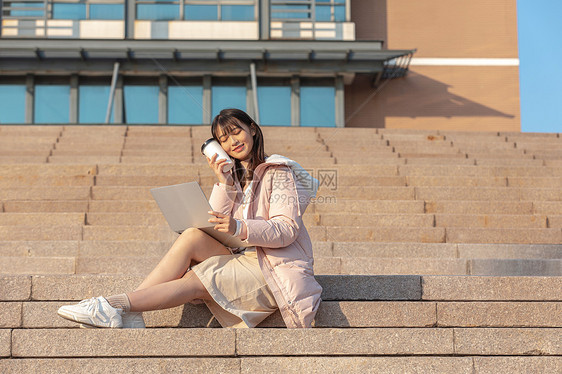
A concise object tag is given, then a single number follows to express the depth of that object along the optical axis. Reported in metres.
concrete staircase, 3.22
